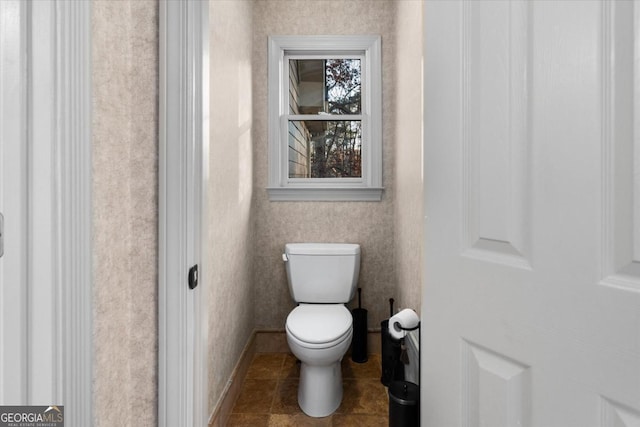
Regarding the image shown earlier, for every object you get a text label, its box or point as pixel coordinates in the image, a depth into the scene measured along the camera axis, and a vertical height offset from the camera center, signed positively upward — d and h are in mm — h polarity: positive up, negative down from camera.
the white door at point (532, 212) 530 +7
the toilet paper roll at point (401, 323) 1260 -406
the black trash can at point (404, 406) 1200 -684
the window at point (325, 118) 2295 +687
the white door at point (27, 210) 481 +8
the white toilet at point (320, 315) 1634 -549
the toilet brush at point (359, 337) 2184 -785
